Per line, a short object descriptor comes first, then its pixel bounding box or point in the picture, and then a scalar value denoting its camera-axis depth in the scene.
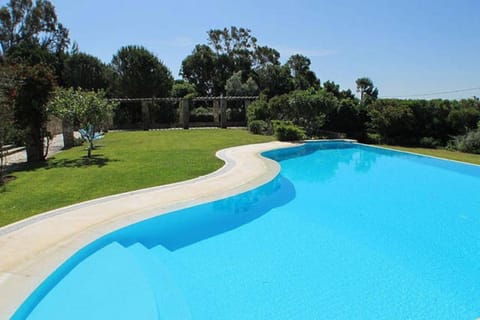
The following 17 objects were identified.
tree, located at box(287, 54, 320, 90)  42.62
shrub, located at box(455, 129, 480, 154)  18.48
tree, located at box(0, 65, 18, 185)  9.69
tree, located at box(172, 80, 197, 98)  36.91
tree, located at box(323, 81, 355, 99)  27.22
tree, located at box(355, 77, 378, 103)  53.28
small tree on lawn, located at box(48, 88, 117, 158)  12.82
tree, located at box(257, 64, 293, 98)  41.03
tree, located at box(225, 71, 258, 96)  38.59
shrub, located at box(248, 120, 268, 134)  24.97
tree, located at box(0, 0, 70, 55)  34.91
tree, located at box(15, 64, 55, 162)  12.32
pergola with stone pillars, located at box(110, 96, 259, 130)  30.20
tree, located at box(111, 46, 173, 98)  33.62
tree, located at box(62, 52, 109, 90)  33.12
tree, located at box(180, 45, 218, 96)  45.00
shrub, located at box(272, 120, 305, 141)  20.72
